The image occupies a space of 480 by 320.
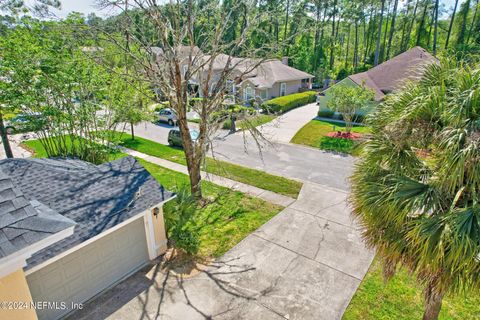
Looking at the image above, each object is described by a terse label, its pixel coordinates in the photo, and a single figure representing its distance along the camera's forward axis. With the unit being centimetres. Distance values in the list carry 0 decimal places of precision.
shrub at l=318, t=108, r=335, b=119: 2842
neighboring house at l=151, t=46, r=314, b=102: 3325
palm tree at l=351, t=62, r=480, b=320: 434
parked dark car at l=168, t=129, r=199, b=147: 2017
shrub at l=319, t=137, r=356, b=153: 1955
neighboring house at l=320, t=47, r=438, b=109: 2698
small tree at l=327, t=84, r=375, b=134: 2045
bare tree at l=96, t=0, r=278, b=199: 1024
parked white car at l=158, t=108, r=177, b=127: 2617
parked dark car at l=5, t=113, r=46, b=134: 1145
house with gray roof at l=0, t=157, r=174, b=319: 598
